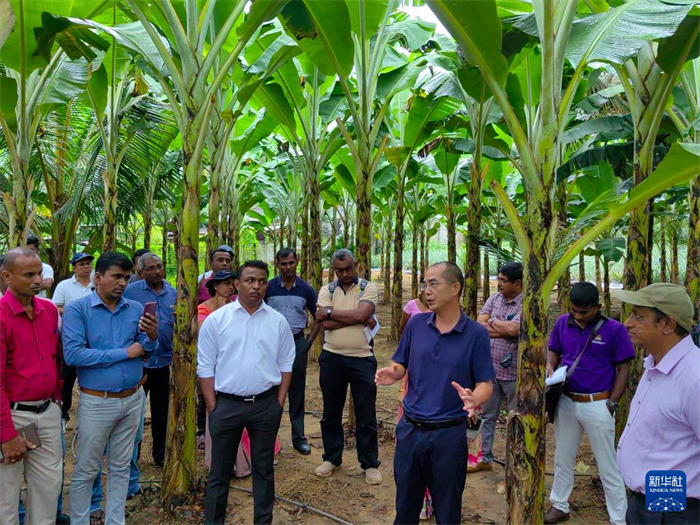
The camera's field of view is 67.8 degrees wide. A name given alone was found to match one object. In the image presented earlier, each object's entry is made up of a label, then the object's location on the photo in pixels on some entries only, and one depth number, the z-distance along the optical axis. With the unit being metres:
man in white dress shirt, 3.52
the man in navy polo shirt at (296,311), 5.39
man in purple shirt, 3.84
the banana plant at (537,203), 3.15
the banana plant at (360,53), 4.85
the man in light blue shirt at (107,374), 3.47
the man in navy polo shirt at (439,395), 2.94
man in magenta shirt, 3.08
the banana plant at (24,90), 4.72
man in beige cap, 2.26
